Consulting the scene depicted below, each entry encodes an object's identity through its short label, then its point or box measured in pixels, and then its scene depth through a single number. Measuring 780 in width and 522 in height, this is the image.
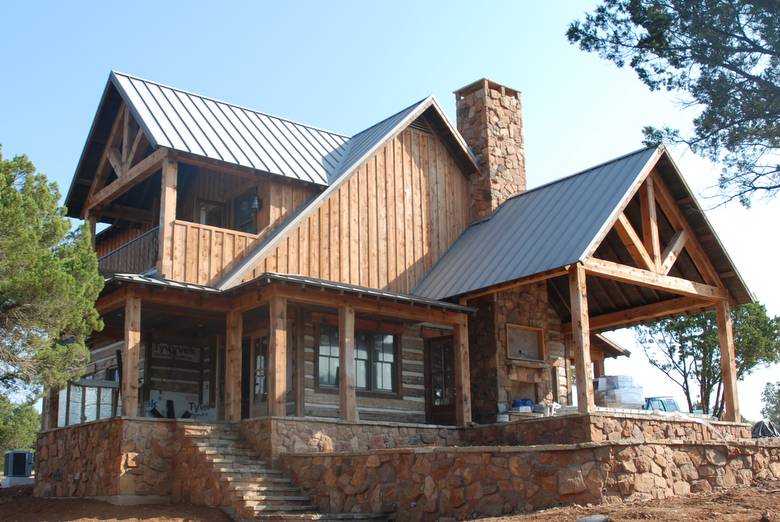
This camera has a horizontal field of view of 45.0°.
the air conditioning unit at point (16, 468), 24.41
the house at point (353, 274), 17.48
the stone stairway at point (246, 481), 14.19
